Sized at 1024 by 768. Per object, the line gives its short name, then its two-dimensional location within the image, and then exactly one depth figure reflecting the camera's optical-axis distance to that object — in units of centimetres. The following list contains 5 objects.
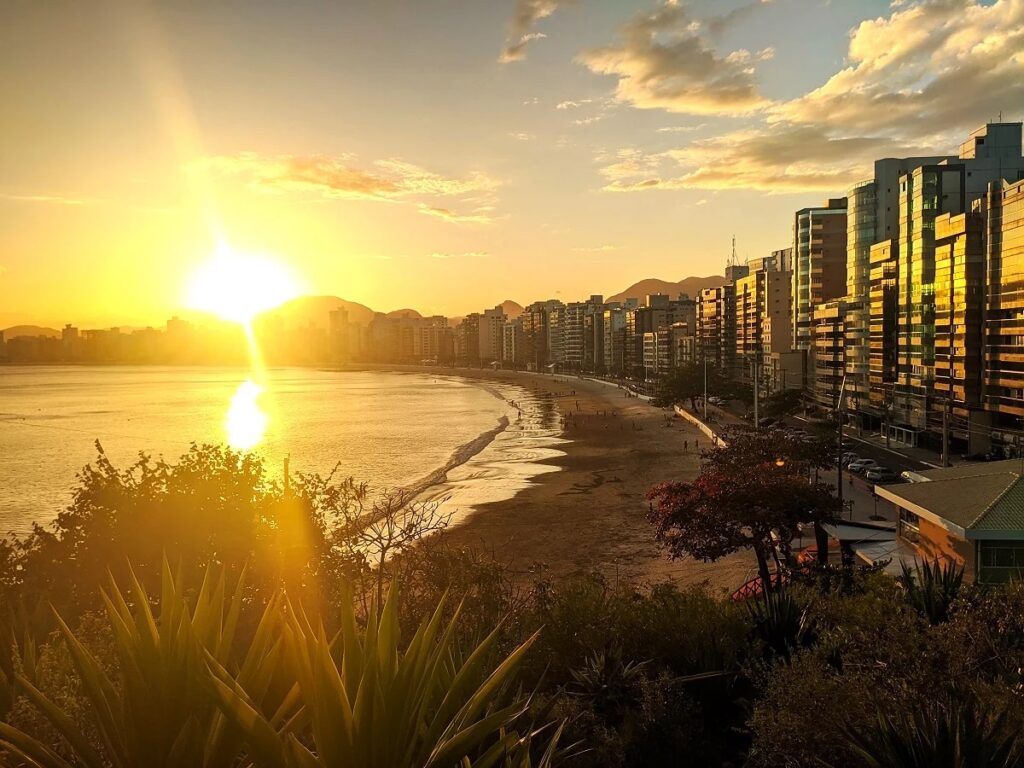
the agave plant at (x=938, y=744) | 504
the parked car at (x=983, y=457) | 4686
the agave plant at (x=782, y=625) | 1030
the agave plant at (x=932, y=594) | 1064
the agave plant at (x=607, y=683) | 877
